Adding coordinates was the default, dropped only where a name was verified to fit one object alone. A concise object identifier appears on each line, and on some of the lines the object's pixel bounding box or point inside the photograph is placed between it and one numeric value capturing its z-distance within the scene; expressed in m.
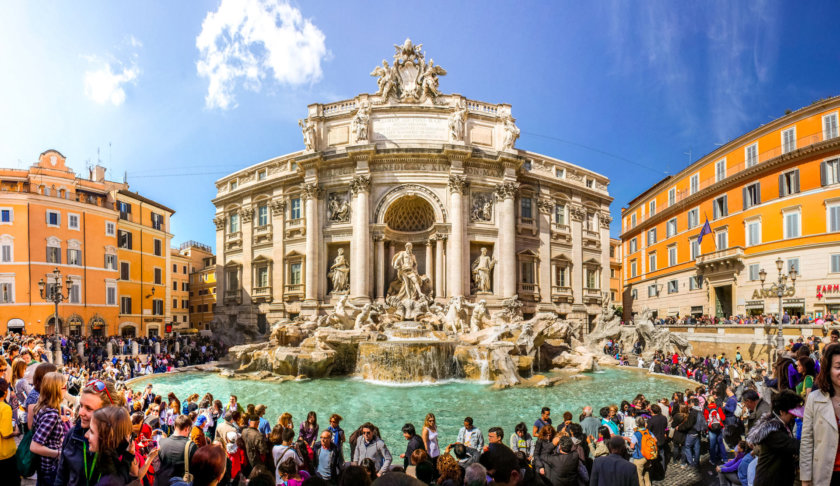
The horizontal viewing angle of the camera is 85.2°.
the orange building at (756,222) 23.75
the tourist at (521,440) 6.77
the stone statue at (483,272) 27.22
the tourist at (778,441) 3.83
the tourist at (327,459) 5.93
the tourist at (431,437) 6.70
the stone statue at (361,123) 27.48
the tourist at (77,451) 3.22
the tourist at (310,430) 6.88
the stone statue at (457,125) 27.52
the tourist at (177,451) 4.49
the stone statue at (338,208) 28.38
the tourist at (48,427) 3.77
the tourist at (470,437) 6.75
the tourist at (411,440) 6.00
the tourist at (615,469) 4.34
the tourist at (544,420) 6.82
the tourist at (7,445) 3.89
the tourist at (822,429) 3.37
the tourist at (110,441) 3.01
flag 29.48
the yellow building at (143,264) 34.41
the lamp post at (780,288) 18.52
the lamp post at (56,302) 18.69
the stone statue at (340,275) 27.88
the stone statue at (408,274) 25.85
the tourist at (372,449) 5.91
